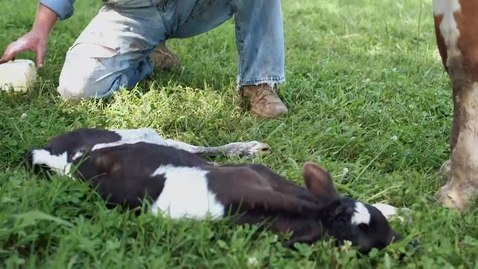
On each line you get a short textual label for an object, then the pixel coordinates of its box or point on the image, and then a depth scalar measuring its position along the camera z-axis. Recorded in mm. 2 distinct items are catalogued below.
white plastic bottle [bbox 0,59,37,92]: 3357
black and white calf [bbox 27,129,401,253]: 1935
